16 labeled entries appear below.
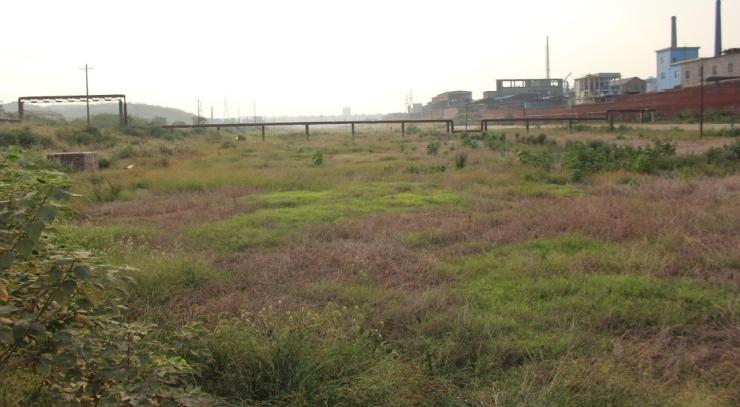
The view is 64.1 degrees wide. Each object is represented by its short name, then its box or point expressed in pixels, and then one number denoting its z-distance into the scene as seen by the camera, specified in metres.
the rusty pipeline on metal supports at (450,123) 36.28
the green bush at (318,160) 18.38
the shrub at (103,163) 19.38
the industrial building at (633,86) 71.50
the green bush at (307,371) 3.38
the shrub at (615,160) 13.60
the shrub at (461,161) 16.42
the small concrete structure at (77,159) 16.81
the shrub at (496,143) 22.73
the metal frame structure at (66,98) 40.26
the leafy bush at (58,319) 2.32
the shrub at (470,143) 23.80
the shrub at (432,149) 21.75
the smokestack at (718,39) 61.84
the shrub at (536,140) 25.74
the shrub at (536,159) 15.04
